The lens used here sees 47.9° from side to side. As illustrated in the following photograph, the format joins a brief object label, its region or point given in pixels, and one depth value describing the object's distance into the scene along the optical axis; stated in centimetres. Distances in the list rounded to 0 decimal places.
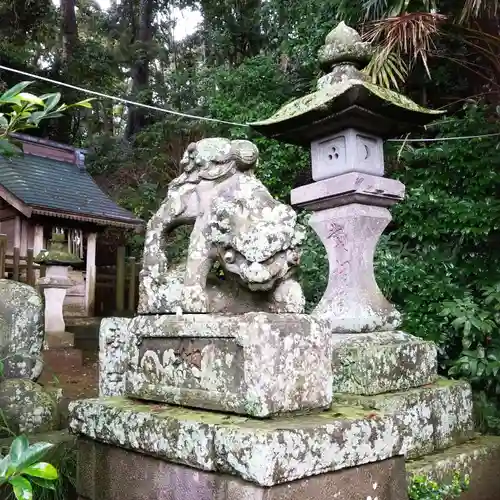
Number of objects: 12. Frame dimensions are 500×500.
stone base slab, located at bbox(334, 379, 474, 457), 320
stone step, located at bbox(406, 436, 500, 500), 317
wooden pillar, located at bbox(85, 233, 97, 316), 1347
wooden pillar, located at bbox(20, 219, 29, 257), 1277
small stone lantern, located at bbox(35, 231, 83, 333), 985
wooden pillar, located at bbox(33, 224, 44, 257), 1278
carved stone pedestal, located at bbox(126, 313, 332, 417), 186
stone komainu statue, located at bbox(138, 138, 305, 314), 207
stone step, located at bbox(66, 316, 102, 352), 1173
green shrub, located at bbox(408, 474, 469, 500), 294
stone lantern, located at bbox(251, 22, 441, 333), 371
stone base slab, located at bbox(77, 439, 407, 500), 175
